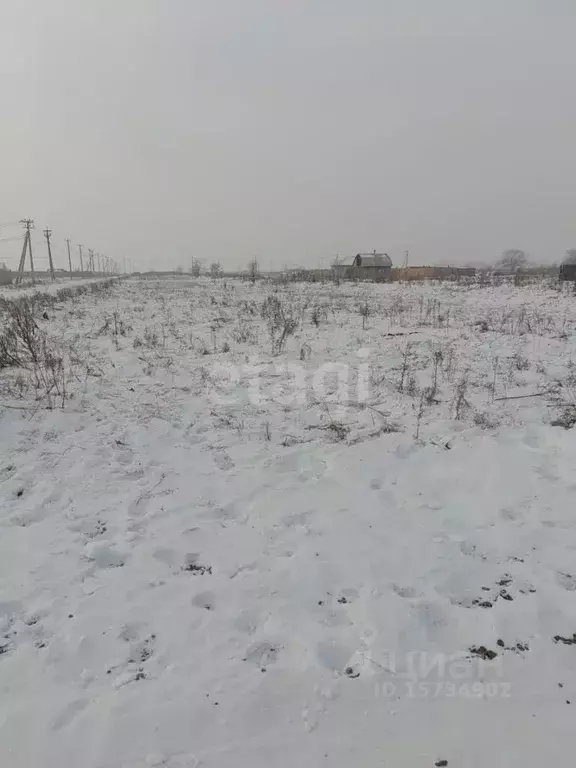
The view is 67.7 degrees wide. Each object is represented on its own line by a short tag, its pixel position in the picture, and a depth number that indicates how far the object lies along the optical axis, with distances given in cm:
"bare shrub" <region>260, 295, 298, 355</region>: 916
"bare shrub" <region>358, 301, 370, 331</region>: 1173
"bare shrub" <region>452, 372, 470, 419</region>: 551
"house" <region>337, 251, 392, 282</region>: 4375
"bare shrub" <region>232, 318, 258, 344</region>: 976
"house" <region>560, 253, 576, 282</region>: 2673
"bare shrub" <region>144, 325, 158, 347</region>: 929
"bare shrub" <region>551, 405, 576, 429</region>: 507
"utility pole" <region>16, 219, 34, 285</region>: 4788
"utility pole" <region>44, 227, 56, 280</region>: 5612
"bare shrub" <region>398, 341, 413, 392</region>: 654
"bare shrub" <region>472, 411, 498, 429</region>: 518
